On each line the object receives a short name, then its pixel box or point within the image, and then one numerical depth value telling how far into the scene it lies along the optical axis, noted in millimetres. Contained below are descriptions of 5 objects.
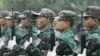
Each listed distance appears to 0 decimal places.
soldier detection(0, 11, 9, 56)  16605
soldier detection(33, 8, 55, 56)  14700
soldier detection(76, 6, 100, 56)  13006
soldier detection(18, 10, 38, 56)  15595
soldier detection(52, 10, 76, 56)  13997
